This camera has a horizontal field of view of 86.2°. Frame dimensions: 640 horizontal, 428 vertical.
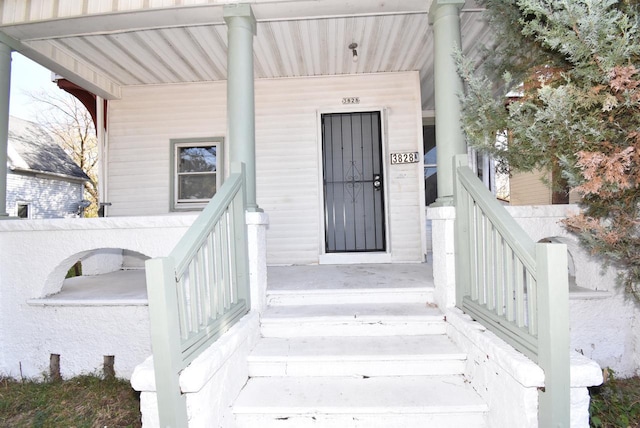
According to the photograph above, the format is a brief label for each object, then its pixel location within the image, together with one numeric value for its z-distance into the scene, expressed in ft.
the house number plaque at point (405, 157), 14.92
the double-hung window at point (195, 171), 15.96
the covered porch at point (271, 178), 5.35
